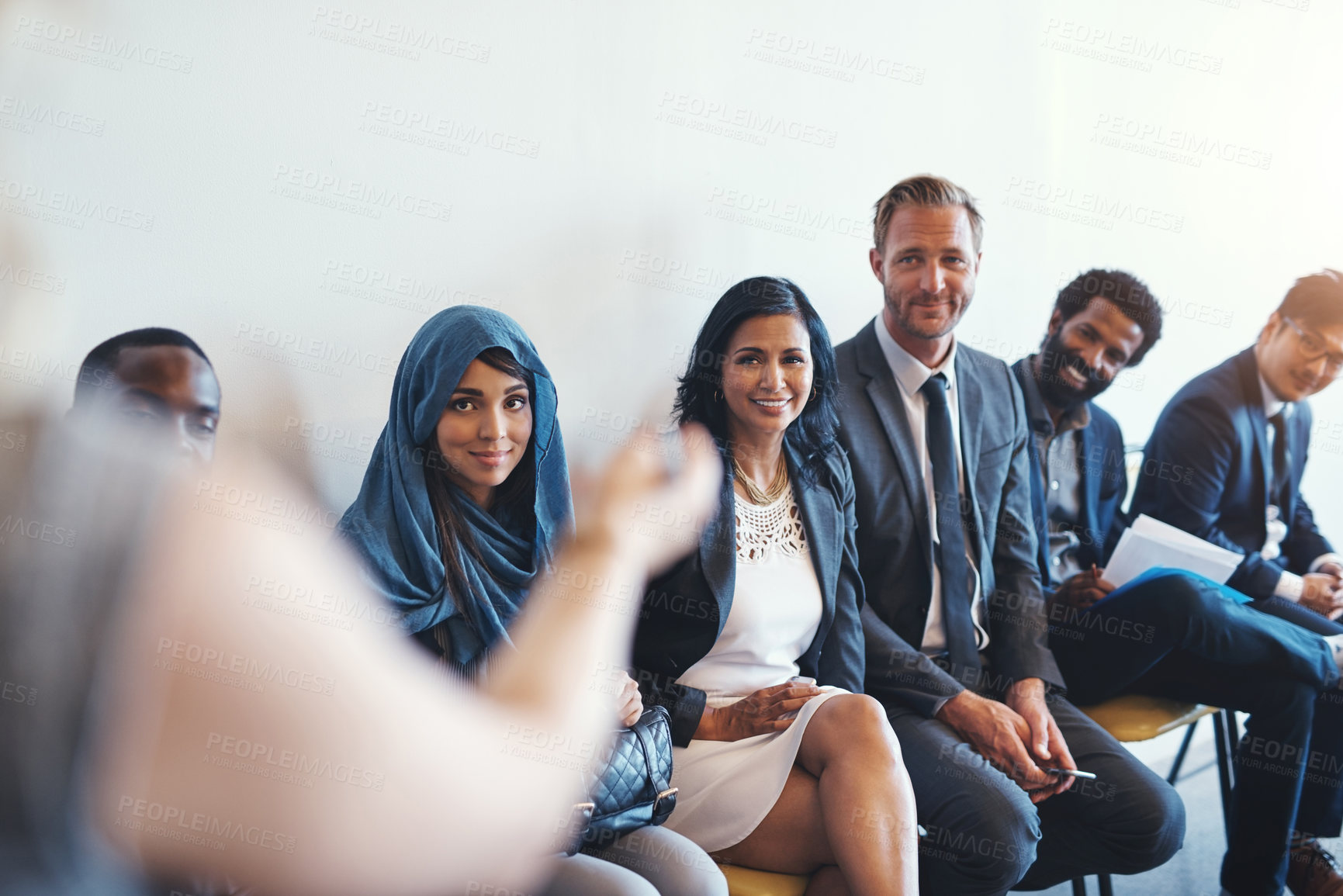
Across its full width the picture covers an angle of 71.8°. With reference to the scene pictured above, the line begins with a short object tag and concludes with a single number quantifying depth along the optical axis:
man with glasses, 2.71
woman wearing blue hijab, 1.57
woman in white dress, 1.62
